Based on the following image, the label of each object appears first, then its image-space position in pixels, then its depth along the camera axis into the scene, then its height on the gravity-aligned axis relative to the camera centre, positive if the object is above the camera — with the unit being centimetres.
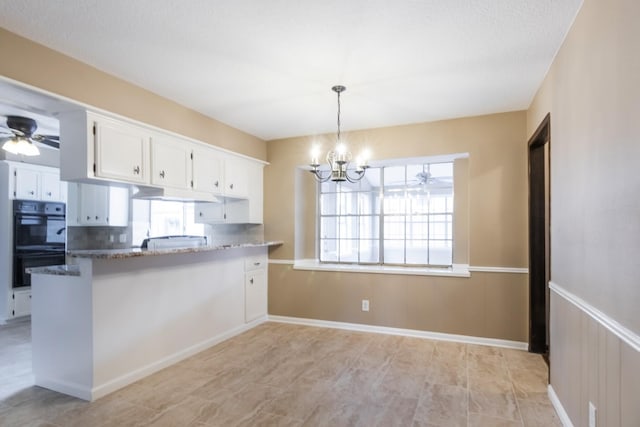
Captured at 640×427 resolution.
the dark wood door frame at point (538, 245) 355 -28
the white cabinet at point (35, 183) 493 +49
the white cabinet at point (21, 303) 493 -126
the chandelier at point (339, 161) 303 +50
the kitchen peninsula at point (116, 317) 271 -88
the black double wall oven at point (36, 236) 494 -30
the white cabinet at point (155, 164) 270 +50
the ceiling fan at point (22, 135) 341 +83
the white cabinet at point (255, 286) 455 -95
